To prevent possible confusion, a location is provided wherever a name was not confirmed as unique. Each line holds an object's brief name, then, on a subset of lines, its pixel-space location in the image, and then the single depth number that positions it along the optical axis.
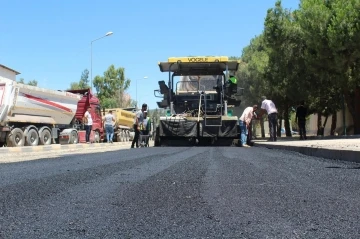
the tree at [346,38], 18.69
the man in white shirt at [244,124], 14.80
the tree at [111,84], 58.22
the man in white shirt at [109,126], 22.36
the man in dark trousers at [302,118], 19.47
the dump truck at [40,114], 17.86
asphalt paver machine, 14.65
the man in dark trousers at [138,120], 16.23
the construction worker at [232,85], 14.95
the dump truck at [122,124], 31.88
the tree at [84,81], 59.64
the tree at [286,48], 24.44
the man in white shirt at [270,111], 15.12
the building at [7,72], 29.13
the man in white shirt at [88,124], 21.64
